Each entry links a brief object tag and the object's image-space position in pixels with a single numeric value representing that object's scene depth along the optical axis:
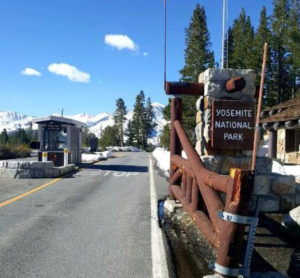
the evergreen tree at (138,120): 95.06
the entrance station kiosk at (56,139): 17.14
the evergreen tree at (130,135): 98.81
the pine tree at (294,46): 33.58
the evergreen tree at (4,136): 114.57
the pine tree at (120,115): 101.19
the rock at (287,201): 6.23
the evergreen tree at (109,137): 93.89
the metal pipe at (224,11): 7.06
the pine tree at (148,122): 97.94
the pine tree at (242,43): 40.32
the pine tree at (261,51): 36.44
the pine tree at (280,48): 37.88
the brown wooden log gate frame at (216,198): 2.77
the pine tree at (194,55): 42.50
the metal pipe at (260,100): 2.85
